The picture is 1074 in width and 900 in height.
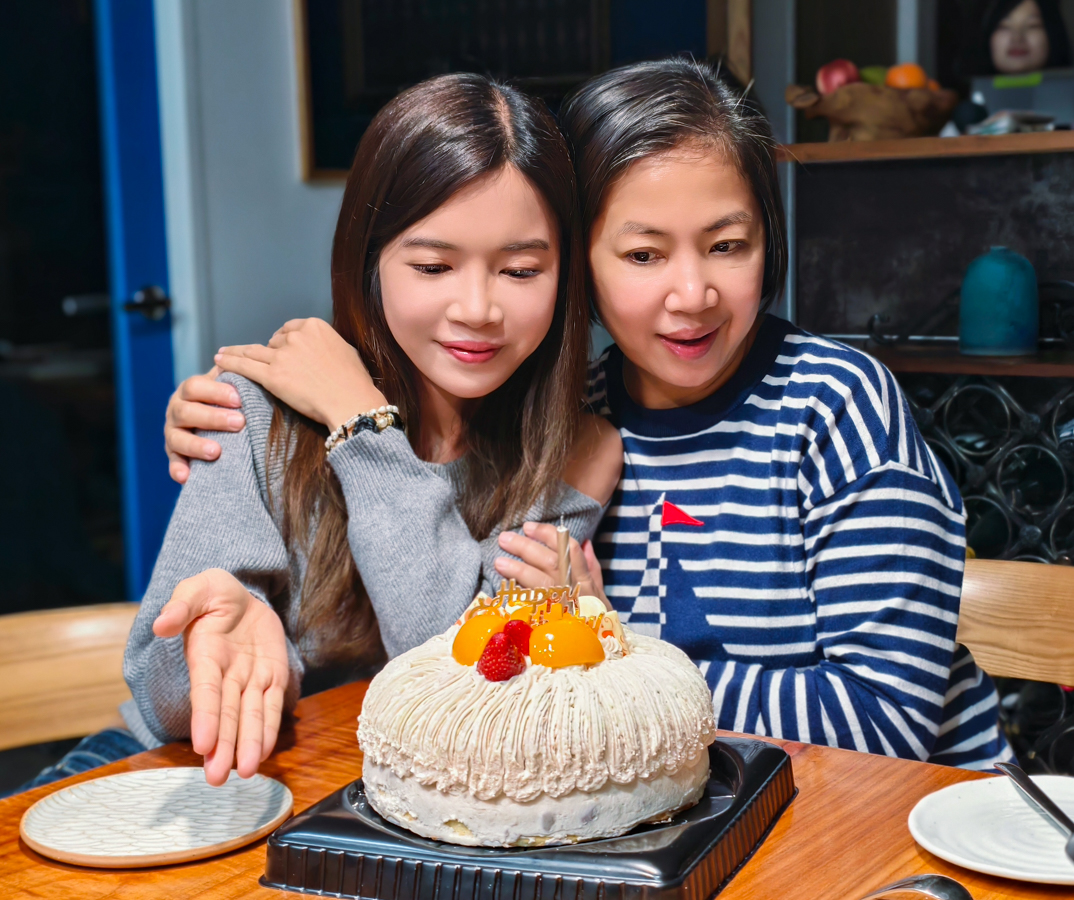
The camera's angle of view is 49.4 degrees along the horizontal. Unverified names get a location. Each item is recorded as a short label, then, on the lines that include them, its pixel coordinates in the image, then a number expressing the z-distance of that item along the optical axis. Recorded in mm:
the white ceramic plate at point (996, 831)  729
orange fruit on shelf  2023
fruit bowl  1916
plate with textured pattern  804
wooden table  742
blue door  2828
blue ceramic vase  1551
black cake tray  704
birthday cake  741
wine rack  1562
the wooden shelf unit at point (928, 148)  1551
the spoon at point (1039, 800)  774
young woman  1117
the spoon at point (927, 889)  699
